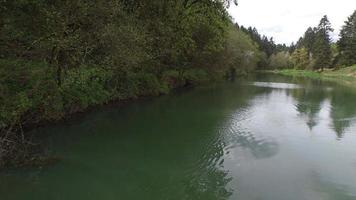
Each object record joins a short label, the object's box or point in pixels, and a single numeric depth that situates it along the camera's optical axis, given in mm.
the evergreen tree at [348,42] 71562
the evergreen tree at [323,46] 76512
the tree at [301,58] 96188
